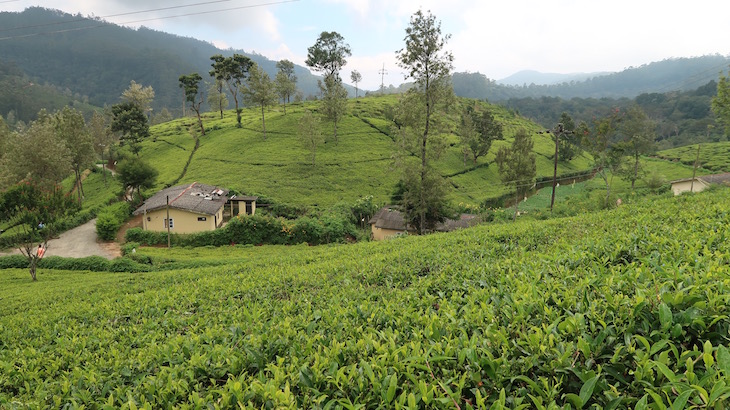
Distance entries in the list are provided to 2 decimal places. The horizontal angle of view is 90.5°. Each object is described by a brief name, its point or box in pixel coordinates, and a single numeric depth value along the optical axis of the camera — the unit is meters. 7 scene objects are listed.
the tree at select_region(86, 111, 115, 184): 55.10
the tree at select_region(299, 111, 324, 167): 45.16
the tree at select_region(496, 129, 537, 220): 41.06
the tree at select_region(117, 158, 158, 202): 35.91
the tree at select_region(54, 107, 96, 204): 38.94
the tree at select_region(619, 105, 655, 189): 44.59
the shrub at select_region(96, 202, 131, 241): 28.78
